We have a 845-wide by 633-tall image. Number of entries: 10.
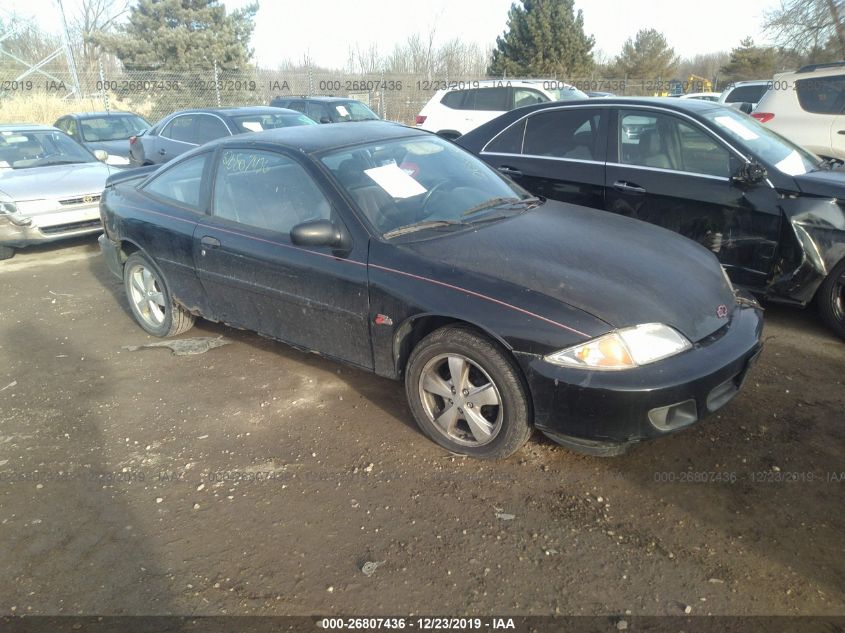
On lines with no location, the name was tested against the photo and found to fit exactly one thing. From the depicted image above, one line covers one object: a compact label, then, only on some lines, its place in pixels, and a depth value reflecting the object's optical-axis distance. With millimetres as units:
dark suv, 13953
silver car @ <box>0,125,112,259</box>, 7281
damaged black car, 4344
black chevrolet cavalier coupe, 2768
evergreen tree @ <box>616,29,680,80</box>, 41656
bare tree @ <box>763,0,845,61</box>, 20489
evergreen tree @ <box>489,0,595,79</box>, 28781
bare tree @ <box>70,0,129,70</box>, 30422
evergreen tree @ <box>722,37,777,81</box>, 35844
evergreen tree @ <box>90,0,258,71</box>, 27438
